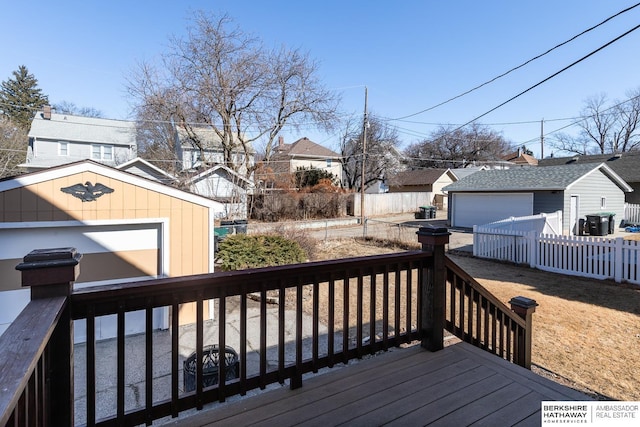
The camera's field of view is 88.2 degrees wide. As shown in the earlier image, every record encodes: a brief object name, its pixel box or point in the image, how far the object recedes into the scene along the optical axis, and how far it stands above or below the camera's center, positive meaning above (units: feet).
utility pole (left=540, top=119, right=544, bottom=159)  97.85 +21.81
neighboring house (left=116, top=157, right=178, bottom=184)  57.65 +7.49
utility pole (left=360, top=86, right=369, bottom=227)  61.93 +14.02
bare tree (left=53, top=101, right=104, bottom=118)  98.63 +30.76
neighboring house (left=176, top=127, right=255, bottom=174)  62.75 +11.71
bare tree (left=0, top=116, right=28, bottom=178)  58.82 +12.18
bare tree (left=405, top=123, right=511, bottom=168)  123.34 +24.66
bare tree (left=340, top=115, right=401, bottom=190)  94.22 +17.73
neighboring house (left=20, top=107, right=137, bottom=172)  68.23 +14.91
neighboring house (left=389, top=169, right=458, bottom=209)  96.89 +9.16
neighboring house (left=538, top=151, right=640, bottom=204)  61.46 +8.83
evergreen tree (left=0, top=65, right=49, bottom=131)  102.17 +38.94
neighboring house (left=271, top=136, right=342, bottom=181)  100.01 +16.73
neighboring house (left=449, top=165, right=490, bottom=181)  104.17 +12.64
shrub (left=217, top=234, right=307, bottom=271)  22.04 -2.88
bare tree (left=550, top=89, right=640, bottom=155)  92.63 +25.76
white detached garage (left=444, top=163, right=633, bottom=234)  46.11 +2.85
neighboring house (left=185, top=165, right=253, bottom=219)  54.24 +4.02
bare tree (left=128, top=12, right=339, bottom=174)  55.36 +21.59
